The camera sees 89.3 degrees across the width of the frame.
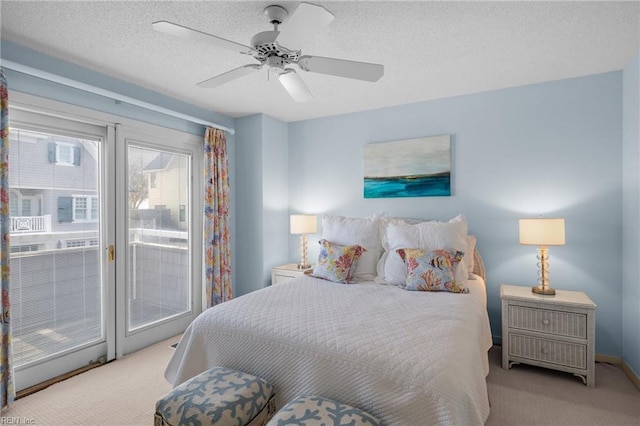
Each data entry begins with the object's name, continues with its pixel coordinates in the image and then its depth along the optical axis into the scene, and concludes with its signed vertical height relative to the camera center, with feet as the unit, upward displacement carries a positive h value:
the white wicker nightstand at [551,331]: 7.89 -3.07
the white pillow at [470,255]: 9.56 -1.30
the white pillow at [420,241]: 9.03 -0.87
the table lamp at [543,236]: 8.43 -0.65
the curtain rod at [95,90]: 7.04 +3.15
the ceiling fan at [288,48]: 4.93 +2.89
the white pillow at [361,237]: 9.93 -0.82
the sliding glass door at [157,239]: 9.98 -0.92
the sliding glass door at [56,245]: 7.79 -0.87
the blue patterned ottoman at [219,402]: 4.78 -2.94
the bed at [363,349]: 4.52 -2.28
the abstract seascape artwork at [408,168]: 11.09 +1.56
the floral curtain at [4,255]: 6.86 -0.91
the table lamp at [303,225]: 12.42 -0.52
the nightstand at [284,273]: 12.15 -2.33
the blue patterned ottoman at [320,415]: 4.37 -2.83
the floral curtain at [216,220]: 11.79 -0.31
